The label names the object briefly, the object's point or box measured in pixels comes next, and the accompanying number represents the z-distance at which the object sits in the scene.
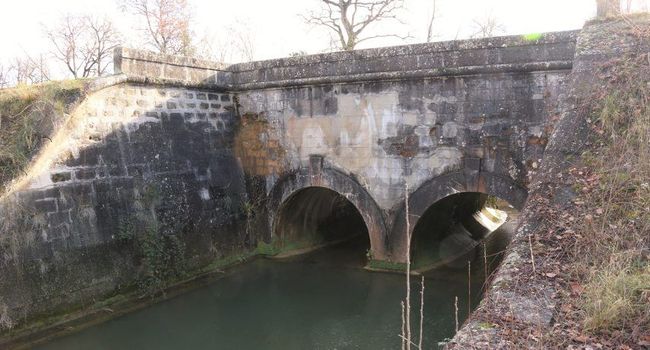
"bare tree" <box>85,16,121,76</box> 24.27
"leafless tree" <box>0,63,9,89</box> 17.70
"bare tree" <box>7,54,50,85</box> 20.67
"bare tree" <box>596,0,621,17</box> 7.07
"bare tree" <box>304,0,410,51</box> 19.33
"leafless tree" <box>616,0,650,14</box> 6.82
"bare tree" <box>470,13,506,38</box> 24.98
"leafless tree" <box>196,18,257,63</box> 24.08
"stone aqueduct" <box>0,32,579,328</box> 6.68
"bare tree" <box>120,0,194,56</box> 21.48
